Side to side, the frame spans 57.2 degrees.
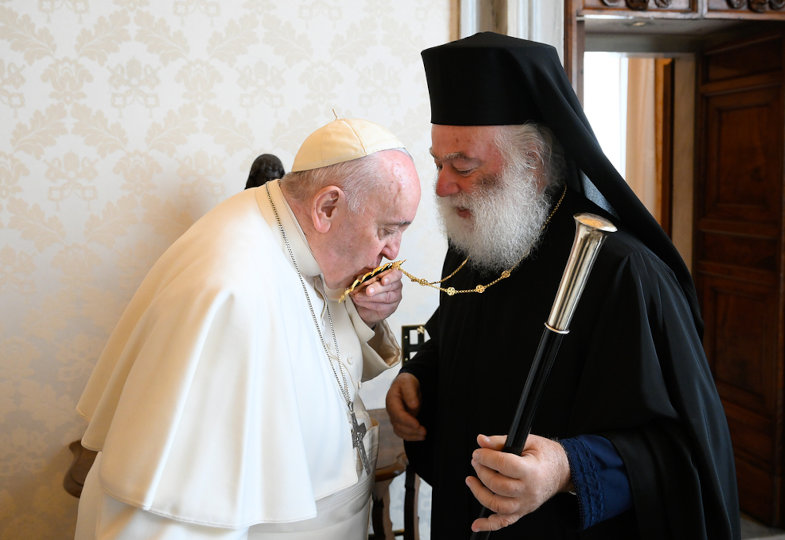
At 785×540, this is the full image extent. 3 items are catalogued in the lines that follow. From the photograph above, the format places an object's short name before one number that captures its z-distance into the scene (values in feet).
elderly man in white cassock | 4.72
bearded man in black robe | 4.89
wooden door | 12.55
